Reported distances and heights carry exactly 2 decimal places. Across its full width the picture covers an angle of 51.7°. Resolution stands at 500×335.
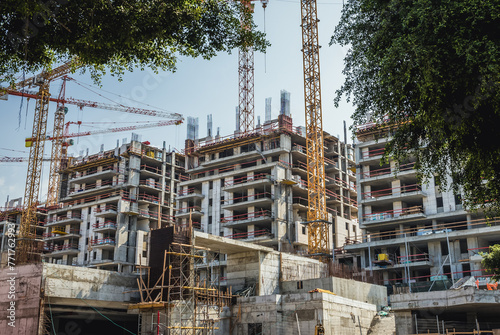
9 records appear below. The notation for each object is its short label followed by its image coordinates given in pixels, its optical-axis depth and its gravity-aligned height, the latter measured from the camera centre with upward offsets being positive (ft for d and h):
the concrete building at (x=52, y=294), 101.04 +4.06
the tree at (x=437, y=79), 50.78 +24.05
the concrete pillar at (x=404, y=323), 100.68 -1.66
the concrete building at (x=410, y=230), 181.68 +30.83
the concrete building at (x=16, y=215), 329.33 +62.17
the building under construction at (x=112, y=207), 260.01 +56.03
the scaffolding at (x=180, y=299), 102.37 +3.16
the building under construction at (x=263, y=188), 225.97 +57.02
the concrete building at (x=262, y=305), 104.53 +1.96
